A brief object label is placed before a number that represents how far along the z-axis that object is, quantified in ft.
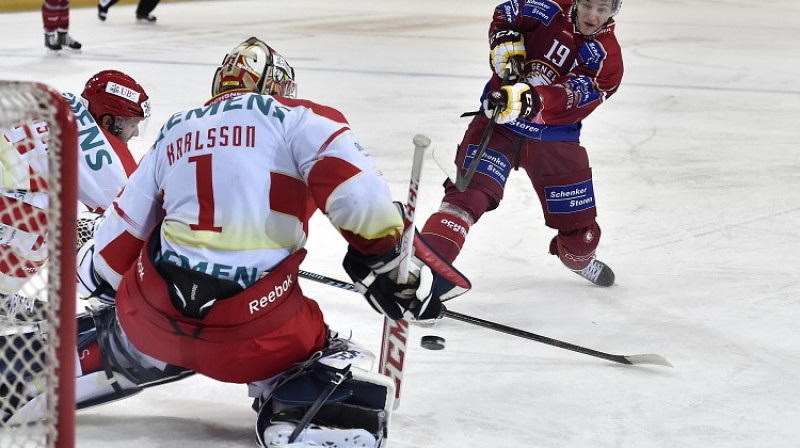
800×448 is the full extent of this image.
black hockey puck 19.20
